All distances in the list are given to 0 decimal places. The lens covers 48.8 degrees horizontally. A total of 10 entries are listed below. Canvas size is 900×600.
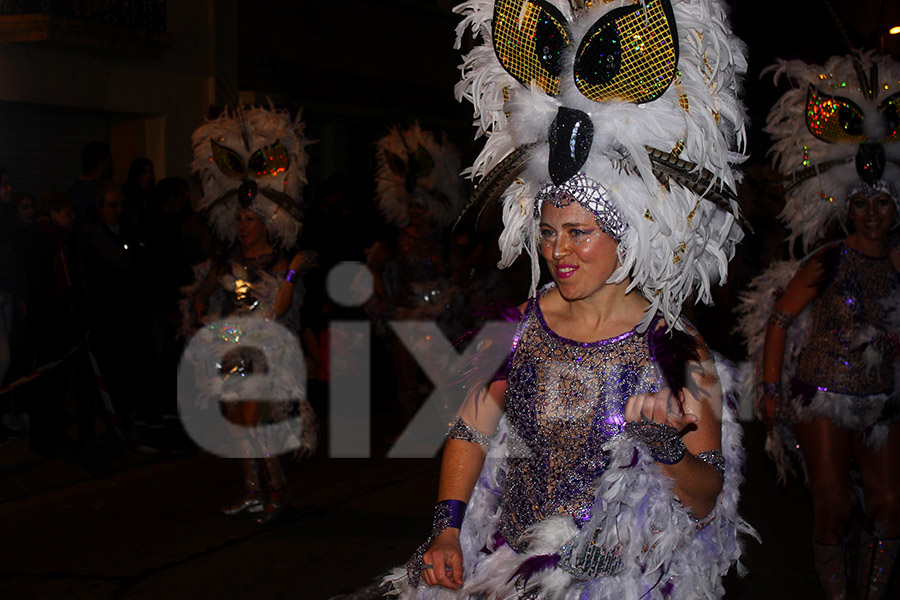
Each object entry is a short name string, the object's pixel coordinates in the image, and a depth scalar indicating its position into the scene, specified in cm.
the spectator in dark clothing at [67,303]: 764
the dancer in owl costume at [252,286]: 612
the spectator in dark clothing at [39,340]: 749
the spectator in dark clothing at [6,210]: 752
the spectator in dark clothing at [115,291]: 819
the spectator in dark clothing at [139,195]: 870
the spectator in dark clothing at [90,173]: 871
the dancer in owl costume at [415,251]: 902
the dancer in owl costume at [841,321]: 454
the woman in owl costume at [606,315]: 258
